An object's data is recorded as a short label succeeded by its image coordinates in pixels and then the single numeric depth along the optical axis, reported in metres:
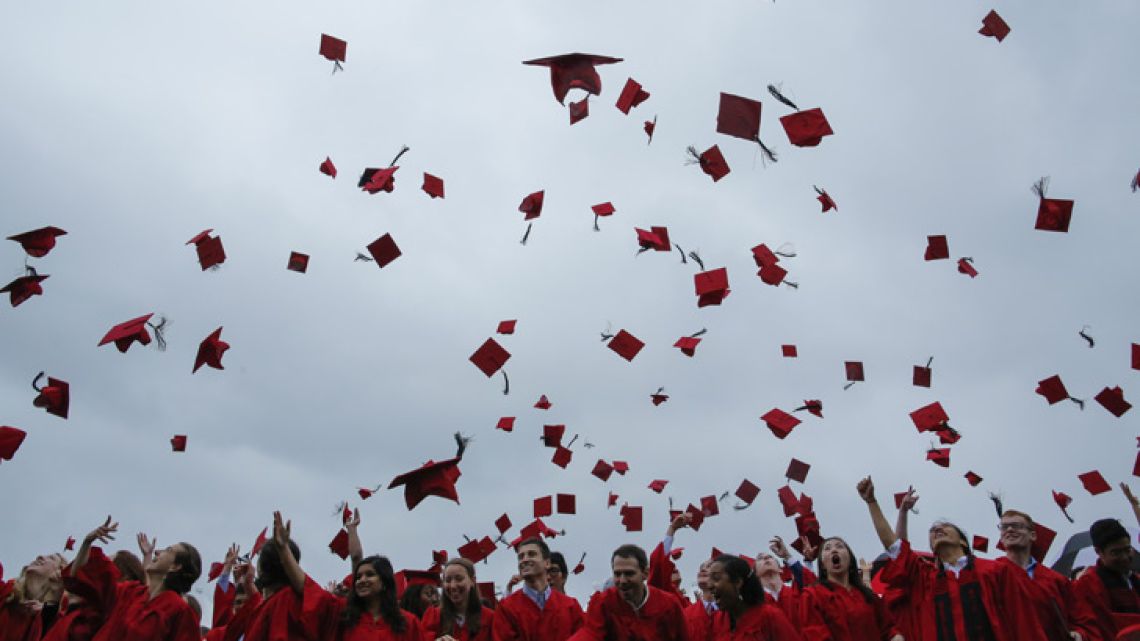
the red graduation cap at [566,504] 11.33
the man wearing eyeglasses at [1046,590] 5.98
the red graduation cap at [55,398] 7.91
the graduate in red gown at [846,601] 6.45
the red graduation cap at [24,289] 8.41
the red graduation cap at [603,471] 12.05
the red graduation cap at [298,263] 10.46
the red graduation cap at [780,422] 10.55
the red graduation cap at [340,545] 9.12
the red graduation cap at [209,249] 9.34
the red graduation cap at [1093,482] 9.71
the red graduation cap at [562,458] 11.25
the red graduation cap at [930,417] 10.10
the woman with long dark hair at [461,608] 6.50
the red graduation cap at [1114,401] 9.95
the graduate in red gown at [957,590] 5.75
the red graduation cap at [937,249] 10.49
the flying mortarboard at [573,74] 7.89
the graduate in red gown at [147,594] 5.55
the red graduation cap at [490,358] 9.88
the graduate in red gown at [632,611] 5.95
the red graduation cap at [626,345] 10.41
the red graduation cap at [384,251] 9.95
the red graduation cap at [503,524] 11.55
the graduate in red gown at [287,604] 5.42
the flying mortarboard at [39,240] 8.63
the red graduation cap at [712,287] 10.04
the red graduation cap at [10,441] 7.23
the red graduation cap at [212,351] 9.06
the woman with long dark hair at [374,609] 5.61
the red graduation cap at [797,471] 11.47
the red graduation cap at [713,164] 9.60
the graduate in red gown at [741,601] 5.99
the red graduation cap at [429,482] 7.09
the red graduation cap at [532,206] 10.75
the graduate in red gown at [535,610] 6.68
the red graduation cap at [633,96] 9.58
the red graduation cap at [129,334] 8.02
